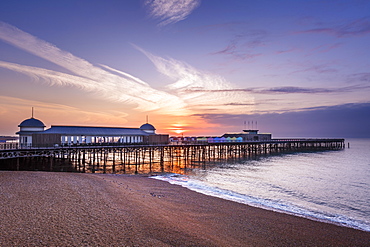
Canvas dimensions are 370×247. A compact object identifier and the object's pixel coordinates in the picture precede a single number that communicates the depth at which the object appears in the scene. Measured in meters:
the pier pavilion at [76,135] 33.88
